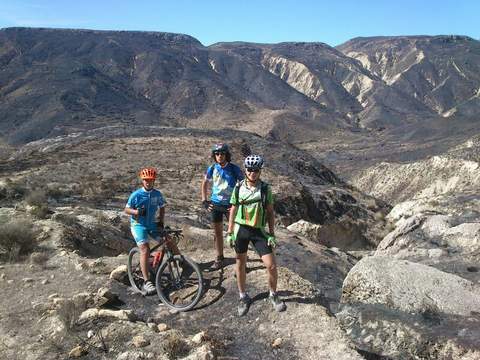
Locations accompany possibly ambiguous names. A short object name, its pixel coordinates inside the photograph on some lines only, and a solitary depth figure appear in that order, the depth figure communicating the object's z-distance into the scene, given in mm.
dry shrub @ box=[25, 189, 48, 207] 14225
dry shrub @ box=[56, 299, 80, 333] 5863
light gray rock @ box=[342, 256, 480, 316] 7270
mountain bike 6613
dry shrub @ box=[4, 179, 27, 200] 16791
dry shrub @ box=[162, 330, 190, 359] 5203
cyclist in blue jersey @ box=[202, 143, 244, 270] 7488
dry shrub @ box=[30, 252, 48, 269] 8508
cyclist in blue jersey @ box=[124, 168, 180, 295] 6930
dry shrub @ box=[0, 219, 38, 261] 8848
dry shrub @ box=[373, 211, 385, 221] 30608
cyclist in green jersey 5973
